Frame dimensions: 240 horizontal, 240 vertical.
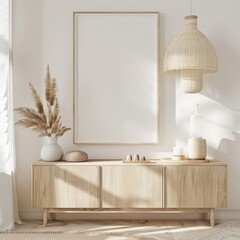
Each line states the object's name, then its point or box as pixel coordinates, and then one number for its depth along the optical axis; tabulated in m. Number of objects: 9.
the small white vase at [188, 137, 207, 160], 4.05
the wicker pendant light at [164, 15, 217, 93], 3.90
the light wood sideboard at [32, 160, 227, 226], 3.93
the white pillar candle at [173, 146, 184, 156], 4.07
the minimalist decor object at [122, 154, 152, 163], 3.99
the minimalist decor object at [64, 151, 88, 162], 4.01
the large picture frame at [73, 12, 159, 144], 4.29
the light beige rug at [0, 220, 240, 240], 3.69
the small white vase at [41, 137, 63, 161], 4.04
